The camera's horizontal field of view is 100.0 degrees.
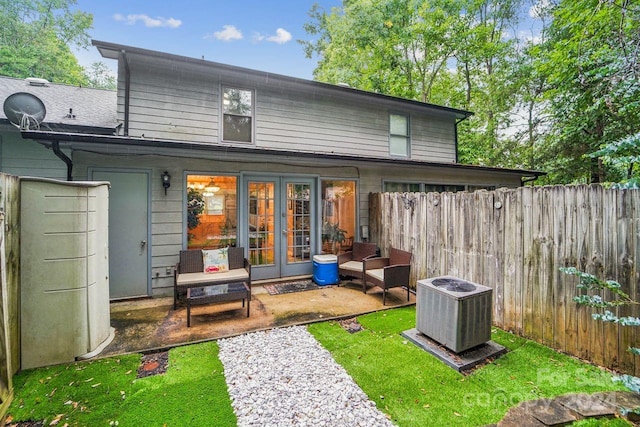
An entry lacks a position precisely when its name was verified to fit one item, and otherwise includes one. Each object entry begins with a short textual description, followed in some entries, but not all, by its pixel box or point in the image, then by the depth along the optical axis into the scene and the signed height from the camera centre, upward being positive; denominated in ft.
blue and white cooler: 19.58 -4.09
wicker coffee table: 12.97 -3.96
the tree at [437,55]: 42.98 +27.86
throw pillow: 16.89 -2.87
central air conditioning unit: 10.09 -3.91
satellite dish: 15.30 +6.13
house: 16.71 +3.75
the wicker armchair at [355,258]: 19.06 -3.40
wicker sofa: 15.14 -3.56
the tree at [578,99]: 19.12 +9.93
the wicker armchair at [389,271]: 16.01 -3.62
